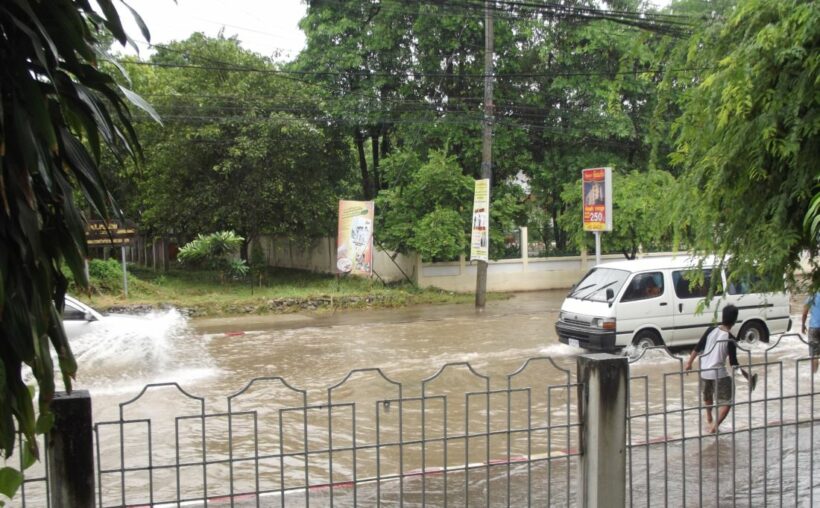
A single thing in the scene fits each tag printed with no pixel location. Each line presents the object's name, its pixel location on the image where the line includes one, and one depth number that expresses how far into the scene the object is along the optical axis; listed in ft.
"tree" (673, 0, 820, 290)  14.39
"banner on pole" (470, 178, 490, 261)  72.90
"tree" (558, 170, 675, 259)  80.23
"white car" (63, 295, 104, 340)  42.22
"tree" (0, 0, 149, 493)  7.24
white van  43.01
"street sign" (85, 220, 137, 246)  59.95
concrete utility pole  72.84
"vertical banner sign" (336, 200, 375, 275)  74.43
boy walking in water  25.39
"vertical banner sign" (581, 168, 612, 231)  56.44
